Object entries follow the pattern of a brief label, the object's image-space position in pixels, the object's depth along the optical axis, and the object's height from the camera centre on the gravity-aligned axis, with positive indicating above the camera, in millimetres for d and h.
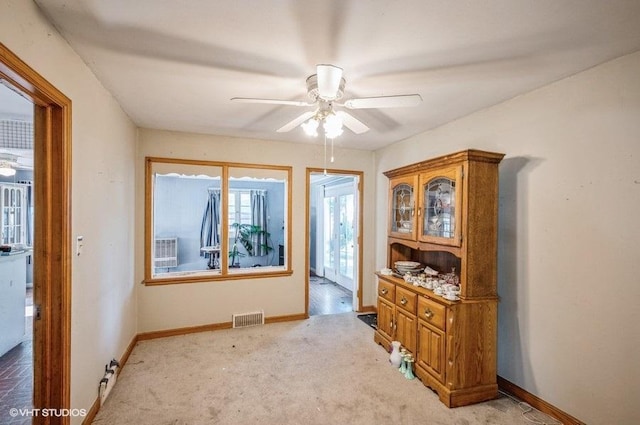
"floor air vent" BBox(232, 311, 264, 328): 3699 -1395
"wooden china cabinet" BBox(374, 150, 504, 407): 2264 -669
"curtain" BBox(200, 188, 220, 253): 6297 -302
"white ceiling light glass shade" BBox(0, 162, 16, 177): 3946 +571
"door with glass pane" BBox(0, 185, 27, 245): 4820 -70
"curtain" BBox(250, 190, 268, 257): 6688 -129
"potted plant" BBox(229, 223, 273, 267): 6461 -574
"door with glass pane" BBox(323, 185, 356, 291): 5750 -491
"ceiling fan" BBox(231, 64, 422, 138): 1533 +686
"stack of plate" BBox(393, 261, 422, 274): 3043 -580
